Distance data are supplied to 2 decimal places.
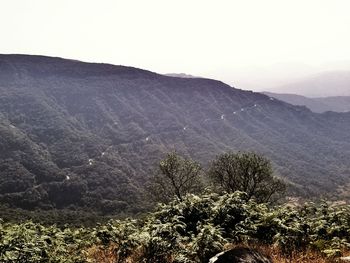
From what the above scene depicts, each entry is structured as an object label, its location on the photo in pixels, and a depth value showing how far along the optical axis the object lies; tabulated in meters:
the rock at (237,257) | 12.17
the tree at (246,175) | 64.75
